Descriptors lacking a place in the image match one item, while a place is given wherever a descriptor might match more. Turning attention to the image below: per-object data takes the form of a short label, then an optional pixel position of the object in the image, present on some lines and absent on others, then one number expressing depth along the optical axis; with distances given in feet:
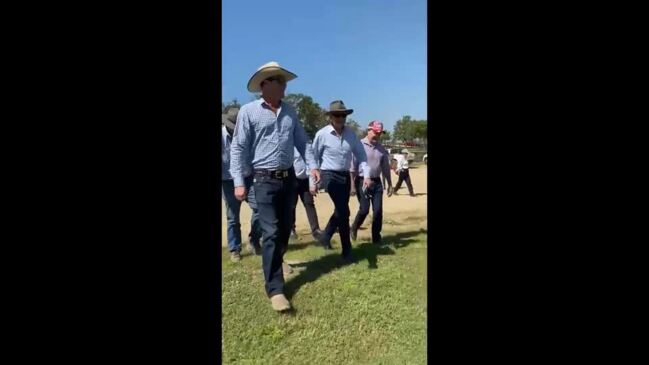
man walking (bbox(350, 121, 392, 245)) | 16.72
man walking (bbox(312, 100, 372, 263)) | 14.23
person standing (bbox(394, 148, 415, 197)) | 34.18
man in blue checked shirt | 9.70
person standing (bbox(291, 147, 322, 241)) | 16.26
